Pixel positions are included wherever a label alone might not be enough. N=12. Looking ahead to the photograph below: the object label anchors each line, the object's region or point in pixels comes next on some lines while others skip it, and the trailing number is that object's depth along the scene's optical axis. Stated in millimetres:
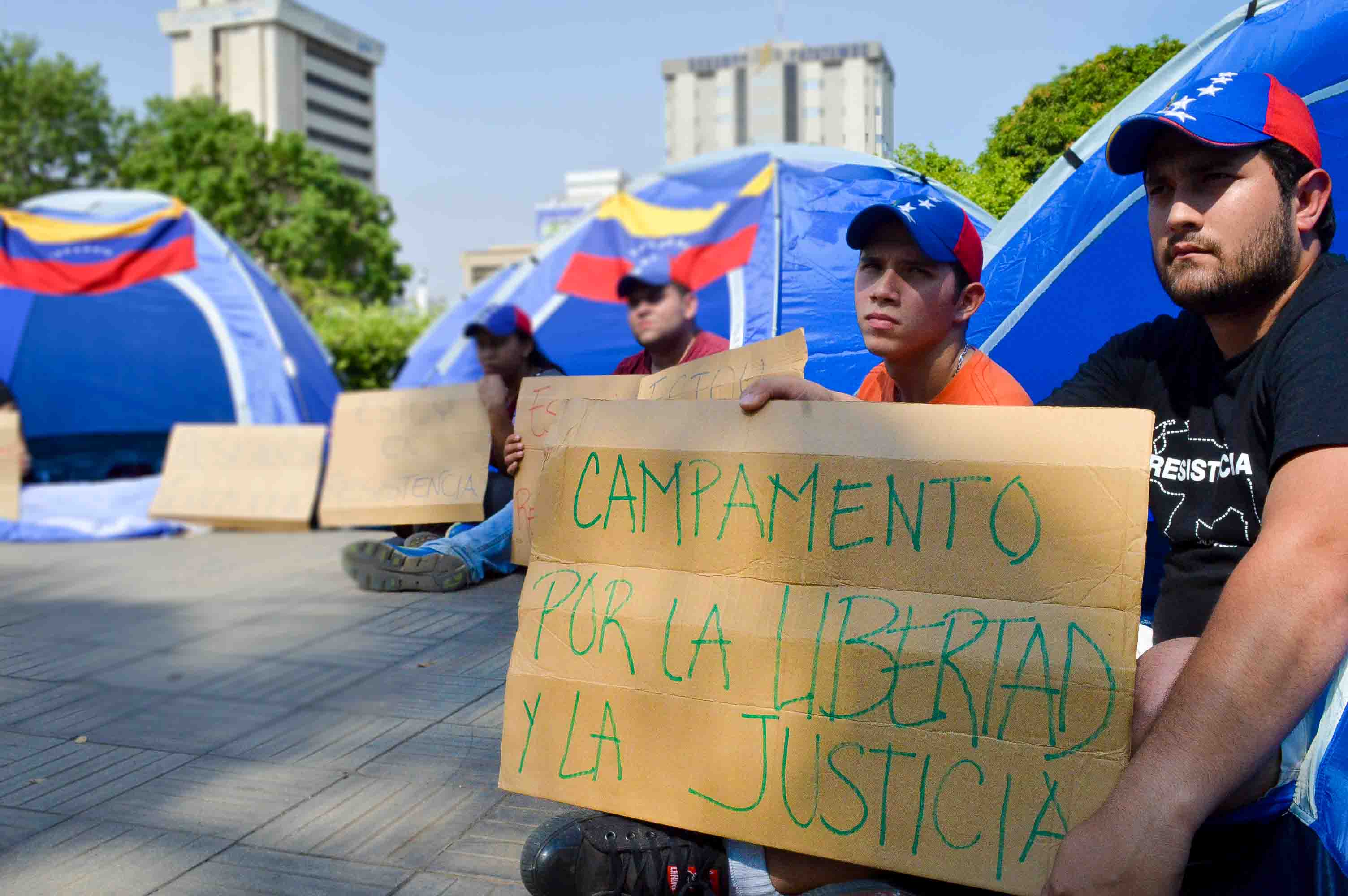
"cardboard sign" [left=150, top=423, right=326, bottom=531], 7098
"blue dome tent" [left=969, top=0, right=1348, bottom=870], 2604
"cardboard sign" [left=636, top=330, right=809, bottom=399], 2113
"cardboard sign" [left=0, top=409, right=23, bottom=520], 7000
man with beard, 1360
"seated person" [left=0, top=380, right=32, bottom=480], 7168
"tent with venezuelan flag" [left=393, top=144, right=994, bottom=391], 5137
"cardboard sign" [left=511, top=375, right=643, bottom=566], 2742
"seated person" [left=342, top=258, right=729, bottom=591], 3176
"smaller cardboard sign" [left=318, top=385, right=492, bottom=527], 3285
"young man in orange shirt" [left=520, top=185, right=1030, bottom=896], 1800
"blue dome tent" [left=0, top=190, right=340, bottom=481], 8328
